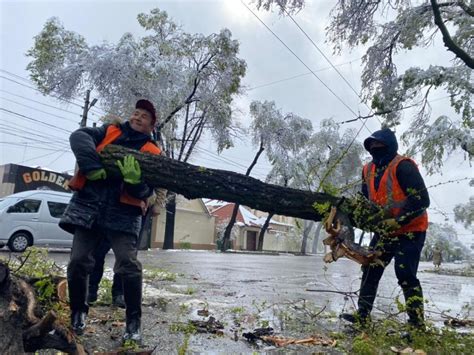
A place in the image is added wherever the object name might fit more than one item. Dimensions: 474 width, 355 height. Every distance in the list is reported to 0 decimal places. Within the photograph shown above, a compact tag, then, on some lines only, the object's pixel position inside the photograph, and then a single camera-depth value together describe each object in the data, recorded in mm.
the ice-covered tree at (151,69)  16062
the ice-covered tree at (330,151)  31719
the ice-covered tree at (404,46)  7891
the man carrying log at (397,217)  3443
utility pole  21097
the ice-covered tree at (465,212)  43500
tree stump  1953
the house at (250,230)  46531
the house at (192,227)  34959
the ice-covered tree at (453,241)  71100
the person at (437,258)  24073
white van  13102
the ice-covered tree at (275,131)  31219
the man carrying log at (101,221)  2938
